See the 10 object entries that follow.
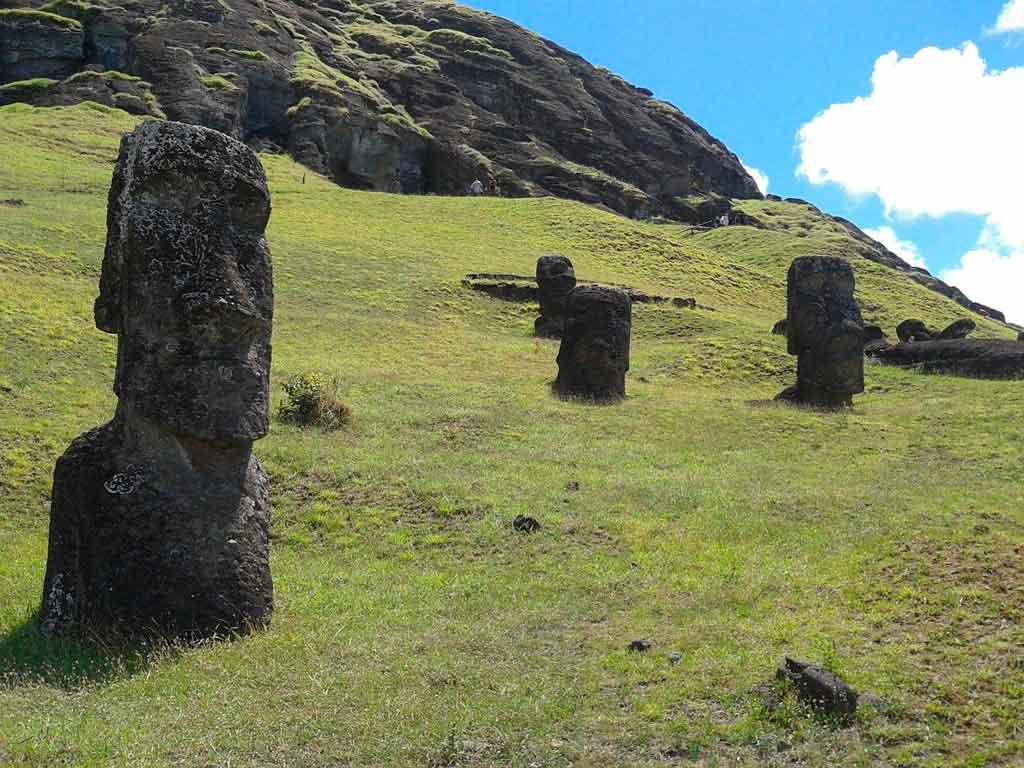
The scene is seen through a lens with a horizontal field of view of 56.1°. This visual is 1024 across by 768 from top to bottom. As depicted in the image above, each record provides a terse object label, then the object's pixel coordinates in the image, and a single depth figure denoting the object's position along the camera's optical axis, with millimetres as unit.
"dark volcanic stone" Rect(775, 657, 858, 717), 6770
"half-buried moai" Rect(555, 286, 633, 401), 24297
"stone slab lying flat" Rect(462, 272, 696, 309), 40594
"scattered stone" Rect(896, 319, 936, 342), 39188
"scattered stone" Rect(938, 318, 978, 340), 38531
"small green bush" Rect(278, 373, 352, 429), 18188
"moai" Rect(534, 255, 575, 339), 35750
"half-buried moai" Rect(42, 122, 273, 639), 8656
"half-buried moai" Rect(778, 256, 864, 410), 24969
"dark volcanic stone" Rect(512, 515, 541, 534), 12773
